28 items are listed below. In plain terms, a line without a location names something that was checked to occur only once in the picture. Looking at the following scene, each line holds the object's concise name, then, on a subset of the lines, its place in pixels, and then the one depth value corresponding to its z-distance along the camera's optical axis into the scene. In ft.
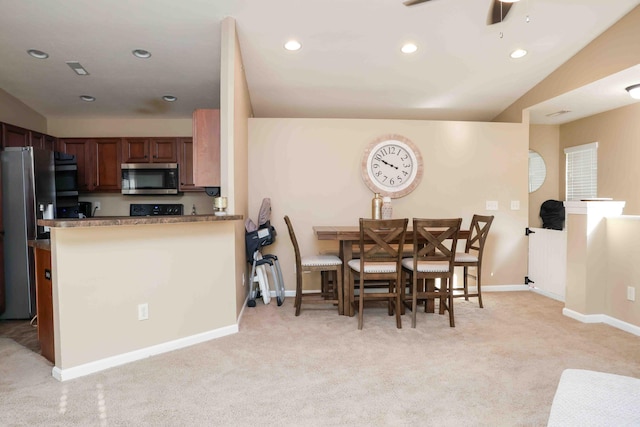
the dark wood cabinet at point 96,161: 15.74
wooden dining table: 10.95
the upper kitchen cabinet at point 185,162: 16.00
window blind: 15.33
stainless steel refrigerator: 11.39
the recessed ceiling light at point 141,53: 11.32
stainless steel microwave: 15.56
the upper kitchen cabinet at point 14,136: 12.19
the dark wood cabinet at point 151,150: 15.97
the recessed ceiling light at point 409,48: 11.55
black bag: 15.94
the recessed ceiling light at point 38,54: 11.16
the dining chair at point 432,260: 10.14
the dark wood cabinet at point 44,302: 7.73
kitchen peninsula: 7.28
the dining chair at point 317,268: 11.50
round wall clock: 14.44
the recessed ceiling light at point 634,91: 11.47
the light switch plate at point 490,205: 15.03
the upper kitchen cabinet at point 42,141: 13.74
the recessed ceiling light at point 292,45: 11.21
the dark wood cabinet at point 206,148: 11.25
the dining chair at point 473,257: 12.12
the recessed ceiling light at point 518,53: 11.93
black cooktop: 16.39
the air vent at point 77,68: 11.91
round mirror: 16.92
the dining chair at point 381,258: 10.02
